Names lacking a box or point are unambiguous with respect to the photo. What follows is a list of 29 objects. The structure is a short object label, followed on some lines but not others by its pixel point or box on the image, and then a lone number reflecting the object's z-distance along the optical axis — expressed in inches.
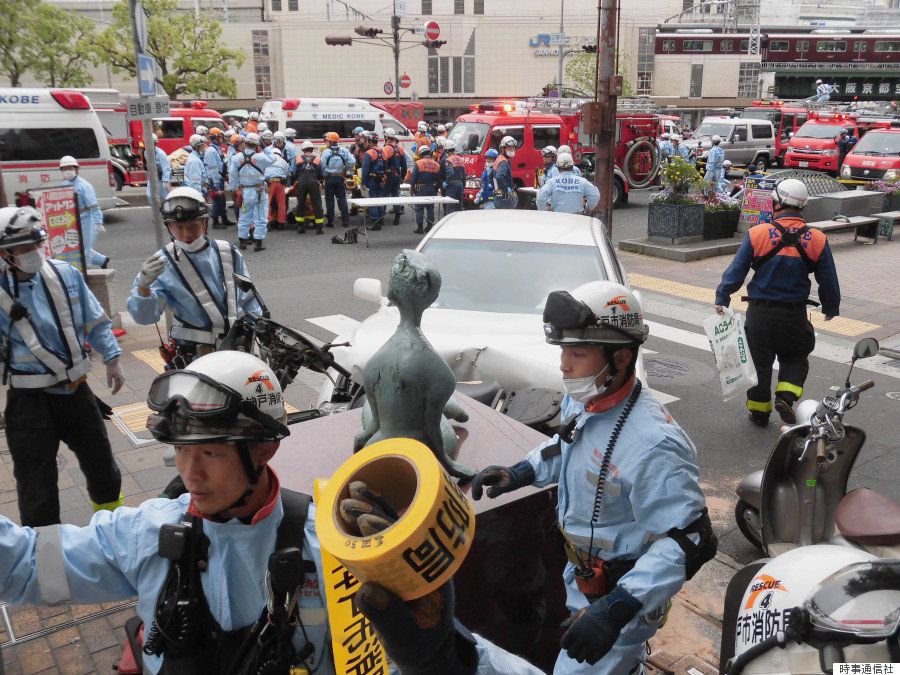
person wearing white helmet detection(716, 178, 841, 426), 259.0
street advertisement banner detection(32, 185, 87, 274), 354.0
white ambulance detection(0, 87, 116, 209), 656.4
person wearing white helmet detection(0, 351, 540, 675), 77.9
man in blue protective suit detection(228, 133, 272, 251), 613.9
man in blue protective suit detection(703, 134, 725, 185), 728.6
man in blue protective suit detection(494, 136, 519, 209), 644.7
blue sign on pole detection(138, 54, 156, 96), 315.9
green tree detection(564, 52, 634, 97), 2108.8
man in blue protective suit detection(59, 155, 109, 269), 420.8
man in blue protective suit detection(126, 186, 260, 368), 207.8
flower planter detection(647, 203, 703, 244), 585.7
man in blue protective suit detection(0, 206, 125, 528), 174.6
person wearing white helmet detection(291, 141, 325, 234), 694.5
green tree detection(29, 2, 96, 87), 1222.9
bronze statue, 131.6
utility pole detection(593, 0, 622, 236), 416.5
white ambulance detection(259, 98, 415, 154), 1011.3
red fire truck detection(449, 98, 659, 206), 802.8
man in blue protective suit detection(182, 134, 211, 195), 681.6
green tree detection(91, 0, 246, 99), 1581.0
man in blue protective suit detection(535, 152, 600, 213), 516.4
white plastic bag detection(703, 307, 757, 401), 260.5
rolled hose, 884.6
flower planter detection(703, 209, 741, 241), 598.2
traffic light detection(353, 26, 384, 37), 1213.7
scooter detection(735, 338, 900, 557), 178.5
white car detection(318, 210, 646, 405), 209.3
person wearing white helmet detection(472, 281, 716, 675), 105.4
